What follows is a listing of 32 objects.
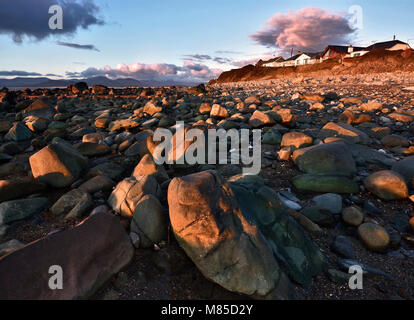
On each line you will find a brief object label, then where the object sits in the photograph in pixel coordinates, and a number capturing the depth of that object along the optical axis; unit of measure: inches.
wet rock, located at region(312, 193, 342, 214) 109.5
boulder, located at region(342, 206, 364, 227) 102.0
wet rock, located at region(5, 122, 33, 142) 268.2
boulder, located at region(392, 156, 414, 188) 131.6
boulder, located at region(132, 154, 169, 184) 128.2
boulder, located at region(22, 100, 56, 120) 423.1
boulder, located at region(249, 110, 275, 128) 241.1
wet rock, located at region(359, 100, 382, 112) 294.4
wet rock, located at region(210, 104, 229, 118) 297.3
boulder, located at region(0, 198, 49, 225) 104.0
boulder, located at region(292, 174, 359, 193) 126.3
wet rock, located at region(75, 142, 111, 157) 189.9
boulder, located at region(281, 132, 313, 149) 181.2
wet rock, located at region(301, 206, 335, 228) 103.8
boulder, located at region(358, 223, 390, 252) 90.2
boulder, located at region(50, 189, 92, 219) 107.0
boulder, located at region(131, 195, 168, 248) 86.4
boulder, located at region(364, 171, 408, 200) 118.7
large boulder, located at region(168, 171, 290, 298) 70.7
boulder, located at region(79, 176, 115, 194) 125.6
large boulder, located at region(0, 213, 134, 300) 64.3
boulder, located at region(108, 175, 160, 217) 100.0
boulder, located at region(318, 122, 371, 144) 195.0
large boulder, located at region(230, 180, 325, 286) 79.9
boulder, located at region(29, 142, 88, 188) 135.0
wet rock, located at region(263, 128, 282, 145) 200.5
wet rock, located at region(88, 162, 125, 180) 147.5
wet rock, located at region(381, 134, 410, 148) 185.5
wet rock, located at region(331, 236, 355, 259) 88.2
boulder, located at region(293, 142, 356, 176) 139.7
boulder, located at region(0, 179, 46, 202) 119.1
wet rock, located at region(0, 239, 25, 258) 80.2
